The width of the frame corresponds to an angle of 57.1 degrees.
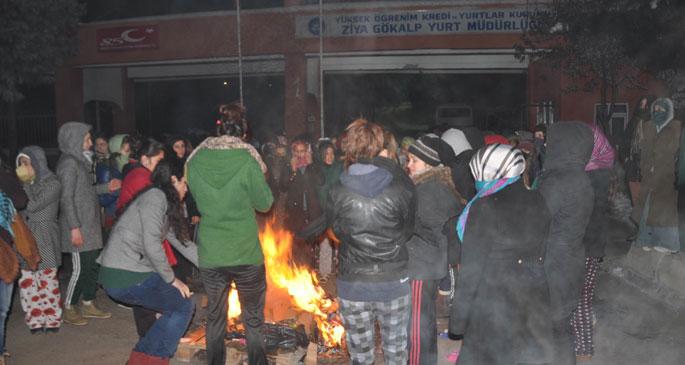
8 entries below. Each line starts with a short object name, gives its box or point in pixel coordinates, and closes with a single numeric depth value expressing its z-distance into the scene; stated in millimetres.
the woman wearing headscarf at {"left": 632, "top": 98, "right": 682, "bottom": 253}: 7898
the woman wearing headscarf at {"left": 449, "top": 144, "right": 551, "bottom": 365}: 3705
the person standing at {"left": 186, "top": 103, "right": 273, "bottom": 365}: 4754
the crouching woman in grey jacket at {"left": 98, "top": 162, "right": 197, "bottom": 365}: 4730
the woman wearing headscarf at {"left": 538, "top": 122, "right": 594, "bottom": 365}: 4652
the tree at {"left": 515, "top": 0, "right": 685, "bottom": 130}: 12758
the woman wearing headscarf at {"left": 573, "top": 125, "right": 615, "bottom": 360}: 5309
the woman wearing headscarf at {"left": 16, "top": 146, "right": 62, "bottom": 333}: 6340
